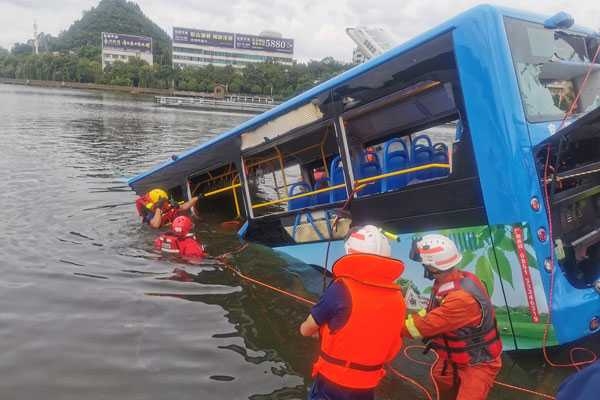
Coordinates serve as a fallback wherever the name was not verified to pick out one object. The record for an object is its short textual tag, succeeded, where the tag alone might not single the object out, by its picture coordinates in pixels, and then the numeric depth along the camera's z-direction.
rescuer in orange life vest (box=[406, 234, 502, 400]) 3.71
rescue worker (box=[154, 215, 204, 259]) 8.19
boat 56.25
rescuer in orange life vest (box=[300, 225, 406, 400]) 3.17
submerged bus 4.25
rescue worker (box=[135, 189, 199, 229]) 9.47
